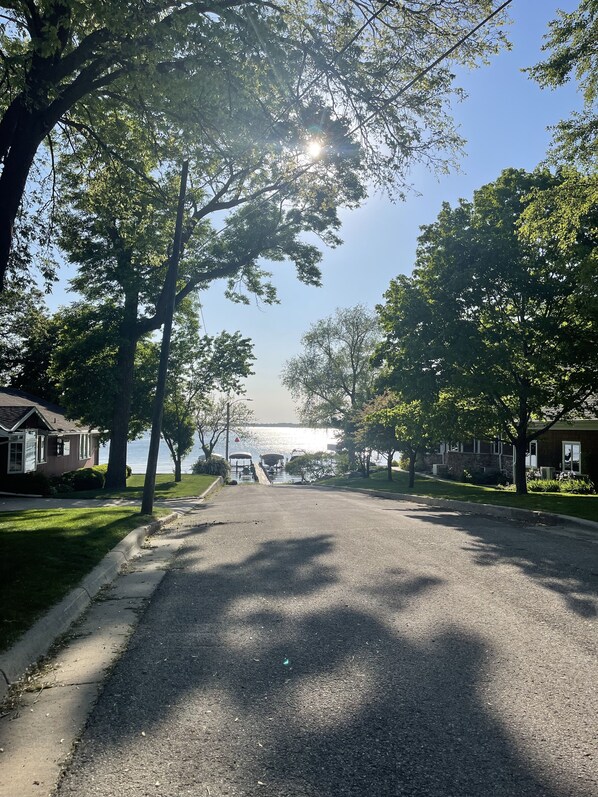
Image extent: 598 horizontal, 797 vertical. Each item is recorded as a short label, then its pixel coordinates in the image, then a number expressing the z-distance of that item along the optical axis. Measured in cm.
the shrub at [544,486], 2702
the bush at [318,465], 5627
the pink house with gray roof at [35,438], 2709
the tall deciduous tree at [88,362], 2556
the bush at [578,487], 2577
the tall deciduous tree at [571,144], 1422
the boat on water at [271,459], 8229
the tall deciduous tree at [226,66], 894
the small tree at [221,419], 5474
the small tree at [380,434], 3556
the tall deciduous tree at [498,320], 1816
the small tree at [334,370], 5478
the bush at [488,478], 3394
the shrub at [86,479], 3108
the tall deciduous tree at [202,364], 3441
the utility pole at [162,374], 1473
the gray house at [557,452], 2875
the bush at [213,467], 4938
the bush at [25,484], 2623
